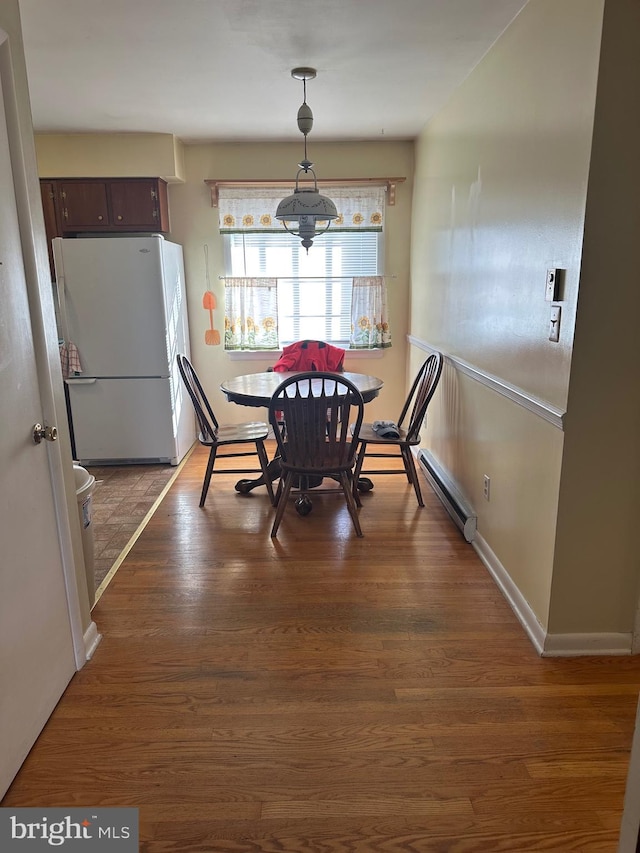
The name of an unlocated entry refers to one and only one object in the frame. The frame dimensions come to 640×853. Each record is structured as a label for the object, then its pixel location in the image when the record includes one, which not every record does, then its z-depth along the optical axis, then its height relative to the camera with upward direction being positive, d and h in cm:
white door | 155 -71
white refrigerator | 397 -38
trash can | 228 -88
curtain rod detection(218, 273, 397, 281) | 473 +11
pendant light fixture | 291 +44
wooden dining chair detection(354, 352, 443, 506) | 334 -87
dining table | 326 -59
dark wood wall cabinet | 416 +63
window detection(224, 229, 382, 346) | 468 +19
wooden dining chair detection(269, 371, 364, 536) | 286 -74
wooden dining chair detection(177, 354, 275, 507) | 340 -89
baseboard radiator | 293 -118
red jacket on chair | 423 -50
